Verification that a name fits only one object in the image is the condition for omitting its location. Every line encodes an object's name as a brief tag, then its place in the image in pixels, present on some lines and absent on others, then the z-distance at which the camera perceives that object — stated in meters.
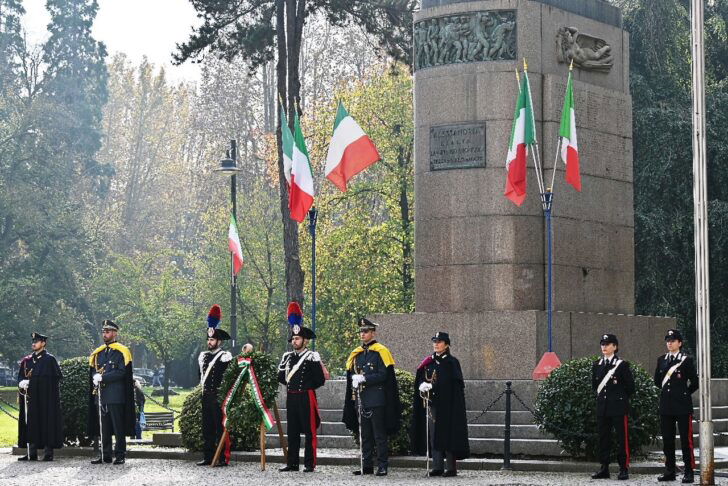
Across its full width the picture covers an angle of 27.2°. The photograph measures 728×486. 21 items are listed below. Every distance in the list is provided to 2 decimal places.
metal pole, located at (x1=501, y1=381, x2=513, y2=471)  17.98
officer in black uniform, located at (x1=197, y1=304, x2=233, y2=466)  19.36
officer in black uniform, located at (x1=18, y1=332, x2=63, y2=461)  20.38
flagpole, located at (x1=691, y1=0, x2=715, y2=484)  15.64
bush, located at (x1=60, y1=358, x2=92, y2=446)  20.88
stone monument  21.19
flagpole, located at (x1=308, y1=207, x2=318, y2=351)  24.47
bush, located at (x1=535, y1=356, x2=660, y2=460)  17.58
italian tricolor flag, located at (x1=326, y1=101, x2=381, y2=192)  22.44
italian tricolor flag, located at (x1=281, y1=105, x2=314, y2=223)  23.47
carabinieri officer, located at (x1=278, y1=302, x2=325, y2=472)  18.33
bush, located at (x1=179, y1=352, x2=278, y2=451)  18.97
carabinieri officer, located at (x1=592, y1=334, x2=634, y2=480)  16.92
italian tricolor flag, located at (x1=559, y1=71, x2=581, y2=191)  20.61
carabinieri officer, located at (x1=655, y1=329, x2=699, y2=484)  16.89
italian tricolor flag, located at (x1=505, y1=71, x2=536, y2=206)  20.44
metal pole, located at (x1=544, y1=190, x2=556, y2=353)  20.47
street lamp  32.72
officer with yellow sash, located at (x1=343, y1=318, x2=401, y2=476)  17.88
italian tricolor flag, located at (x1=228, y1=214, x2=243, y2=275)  31.94
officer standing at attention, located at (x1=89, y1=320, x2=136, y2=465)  19.81
